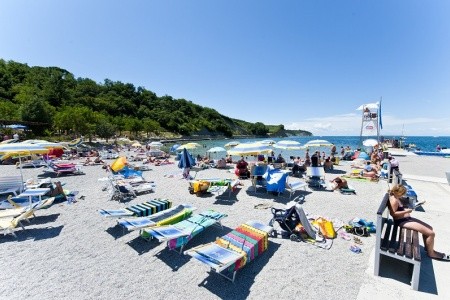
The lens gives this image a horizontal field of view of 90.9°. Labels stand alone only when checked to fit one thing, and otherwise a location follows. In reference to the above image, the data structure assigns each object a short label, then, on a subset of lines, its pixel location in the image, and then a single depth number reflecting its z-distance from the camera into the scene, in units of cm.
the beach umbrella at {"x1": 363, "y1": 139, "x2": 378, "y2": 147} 2052
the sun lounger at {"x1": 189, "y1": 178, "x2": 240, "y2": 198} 948
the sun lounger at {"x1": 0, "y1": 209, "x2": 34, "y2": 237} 579
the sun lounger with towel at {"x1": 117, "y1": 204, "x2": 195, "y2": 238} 561
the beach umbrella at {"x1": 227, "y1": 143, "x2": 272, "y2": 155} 1075
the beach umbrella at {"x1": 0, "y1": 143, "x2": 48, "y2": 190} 815
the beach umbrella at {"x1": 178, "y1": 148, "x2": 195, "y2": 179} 1248
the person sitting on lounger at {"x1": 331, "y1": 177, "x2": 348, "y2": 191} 1020
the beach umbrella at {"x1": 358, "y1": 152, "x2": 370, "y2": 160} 1844
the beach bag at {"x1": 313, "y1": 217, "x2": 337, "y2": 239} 574
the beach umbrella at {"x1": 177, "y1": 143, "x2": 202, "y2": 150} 1683
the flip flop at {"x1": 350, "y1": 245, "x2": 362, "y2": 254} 500
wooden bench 364
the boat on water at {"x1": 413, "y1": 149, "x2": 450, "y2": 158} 2670
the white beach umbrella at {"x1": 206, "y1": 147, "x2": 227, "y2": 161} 1836
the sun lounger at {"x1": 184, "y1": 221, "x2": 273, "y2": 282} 401
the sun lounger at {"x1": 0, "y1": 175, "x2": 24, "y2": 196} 941
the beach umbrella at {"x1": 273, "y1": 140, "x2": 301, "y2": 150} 1527
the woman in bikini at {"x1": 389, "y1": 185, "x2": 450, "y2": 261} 431
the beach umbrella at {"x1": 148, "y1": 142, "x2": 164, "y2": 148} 2549
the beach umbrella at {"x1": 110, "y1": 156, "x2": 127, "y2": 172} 1001
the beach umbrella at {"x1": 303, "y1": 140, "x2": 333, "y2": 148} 1753
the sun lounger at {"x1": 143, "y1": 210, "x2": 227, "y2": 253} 492
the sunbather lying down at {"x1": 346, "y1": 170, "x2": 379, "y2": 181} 1271
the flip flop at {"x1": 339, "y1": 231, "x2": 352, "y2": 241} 566
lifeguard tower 2017
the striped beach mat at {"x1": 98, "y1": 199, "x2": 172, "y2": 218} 644
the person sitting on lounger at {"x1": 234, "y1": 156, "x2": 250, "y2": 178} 1326
